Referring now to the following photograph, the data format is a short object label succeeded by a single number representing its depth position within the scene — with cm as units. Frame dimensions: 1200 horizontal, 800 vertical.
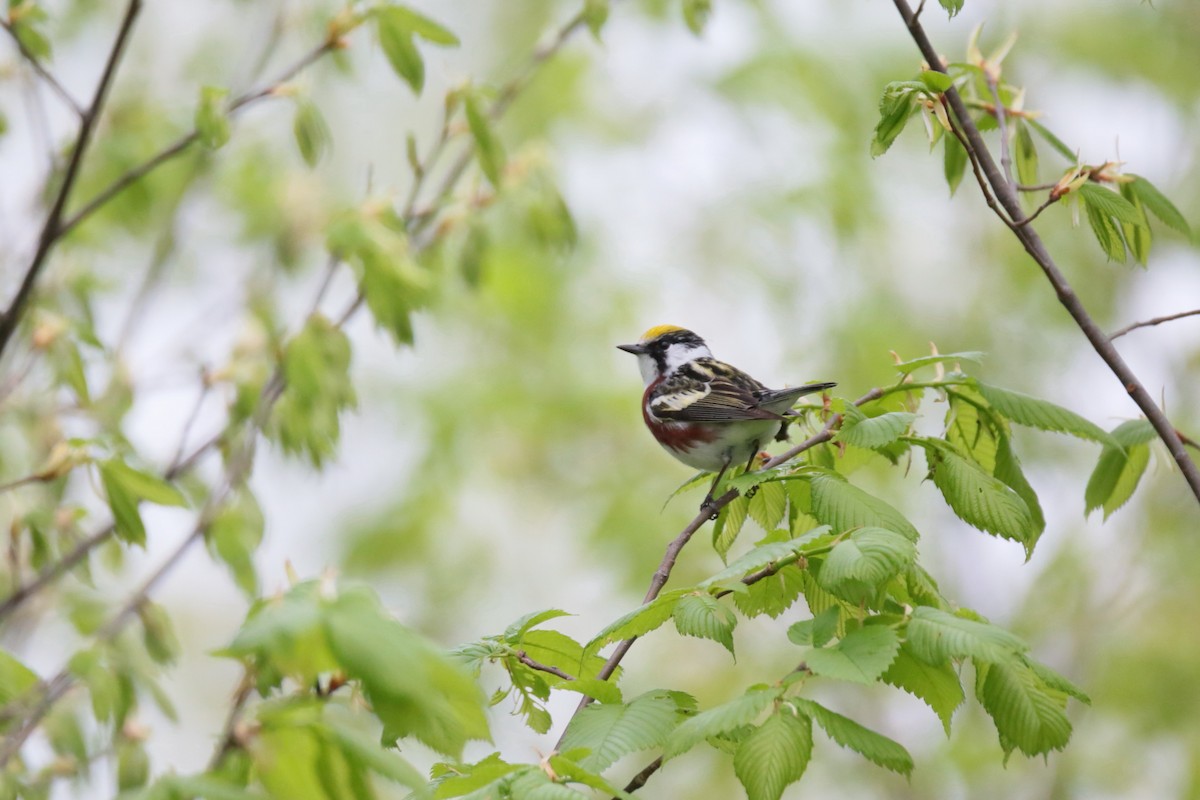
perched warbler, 630
